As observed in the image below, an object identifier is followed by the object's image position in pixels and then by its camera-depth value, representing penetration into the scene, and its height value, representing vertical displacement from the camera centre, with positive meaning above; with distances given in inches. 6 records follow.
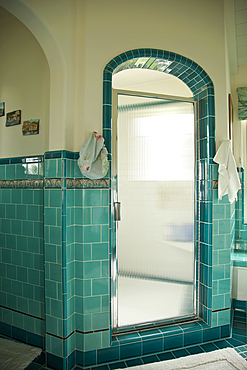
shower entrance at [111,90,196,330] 77.9 -7.0
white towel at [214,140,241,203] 77.7 +5.1
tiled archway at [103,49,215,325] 77.9 +17.4
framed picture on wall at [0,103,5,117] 83.9 +27.7
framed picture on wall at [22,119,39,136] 76.7 +19.8
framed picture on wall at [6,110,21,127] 80.2 +23.7
